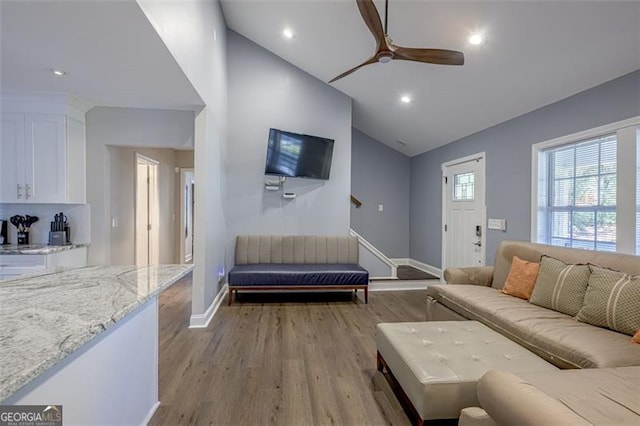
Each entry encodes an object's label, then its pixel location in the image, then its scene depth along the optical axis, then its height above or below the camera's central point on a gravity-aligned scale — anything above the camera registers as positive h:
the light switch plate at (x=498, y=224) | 3.85 -0.17
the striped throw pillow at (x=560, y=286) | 2.26 -0.60
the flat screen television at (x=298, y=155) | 4.36 +0.84
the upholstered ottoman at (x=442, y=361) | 1.55 -0.88
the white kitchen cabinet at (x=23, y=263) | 2.85 -0.53
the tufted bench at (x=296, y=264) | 3.92 -0.81
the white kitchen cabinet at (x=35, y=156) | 3.09 +0.58
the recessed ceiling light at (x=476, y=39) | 2.84 +1.69
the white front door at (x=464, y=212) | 4.32 -0.01
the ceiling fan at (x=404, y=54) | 2.39 +1.38
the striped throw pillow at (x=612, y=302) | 1.91 -0.61
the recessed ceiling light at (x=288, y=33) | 3.93 +2.40
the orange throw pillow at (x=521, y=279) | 2.70 -0.64
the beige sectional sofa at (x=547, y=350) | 1.10 -0.79
